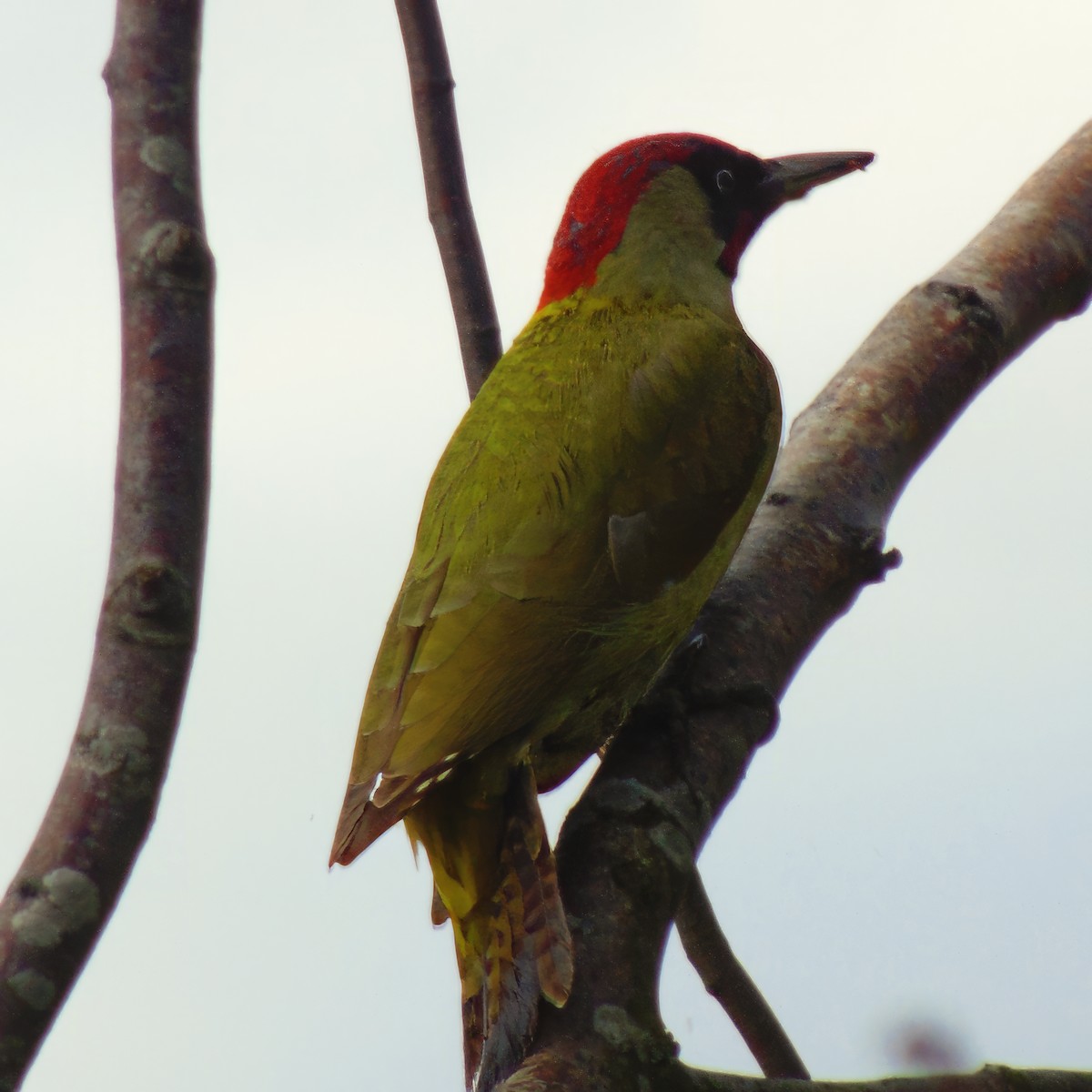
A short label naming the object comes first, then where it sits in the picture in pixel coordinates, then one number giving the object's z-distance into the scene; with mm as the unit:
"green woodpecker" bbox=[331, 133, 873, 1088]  8480
